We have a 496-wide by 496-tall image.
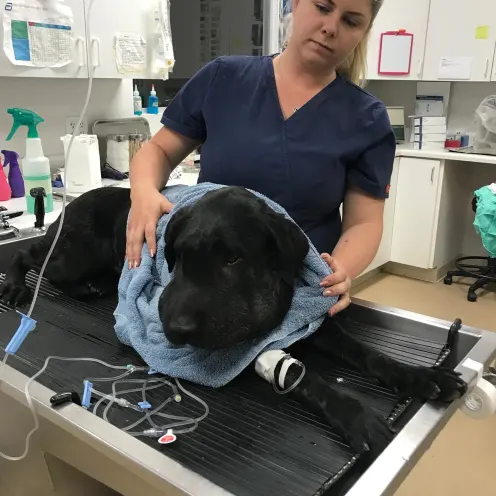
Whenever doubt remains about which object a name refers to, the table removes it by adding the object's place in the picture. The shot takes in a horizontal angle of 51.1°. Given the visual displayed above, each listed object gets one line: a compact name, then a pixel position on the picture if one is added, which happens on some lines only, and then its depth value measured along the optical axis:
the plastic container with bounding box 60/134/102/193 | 1.94
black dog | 0.71
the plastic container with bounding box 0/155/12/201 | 1.86
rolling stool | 3.05
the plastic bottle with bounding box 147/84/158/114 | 2.65
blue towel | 0.79
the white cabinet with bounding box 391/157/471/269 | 3.13
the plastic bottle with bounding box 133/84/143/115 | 2.52
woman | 0.97
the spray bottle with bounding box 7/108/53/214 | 1.67
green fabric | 2.72
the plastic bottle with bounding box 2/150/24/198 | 1.91
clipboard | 3.26
